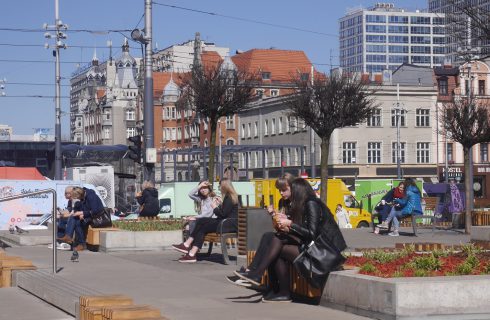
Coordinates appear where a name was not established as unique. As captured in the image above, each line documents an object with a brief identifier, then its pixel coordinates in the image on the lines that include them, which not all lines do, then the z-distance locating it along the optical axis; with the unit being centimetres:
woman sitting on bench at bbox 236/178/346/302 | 1102
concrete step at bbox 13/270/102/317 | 1123
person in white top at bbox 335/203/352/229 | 4069
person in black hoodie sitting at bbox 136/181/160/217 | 2450
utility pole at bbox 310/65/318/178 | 6950
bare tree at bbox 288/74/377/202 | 3400
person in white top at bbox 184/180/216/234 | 1761
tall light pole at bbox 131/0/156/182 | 2745
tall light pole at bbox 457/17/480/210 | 1452
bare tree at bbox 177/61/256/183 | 2994
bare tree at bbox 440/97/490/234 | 2889
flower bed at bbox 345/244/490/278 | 1013
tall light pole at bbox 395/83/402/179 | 7912
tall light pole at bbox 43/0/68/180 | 5028
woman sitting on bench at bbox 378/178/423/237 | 2597
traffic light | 2831
